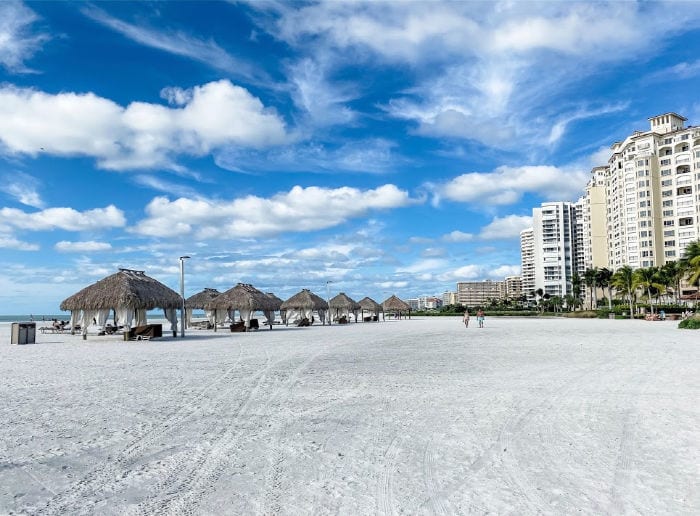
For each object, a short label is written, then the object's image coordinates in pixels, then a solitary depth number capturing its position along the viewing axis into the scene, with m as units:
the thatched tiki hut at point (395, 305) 57.69
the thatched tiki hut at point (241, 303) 31.16
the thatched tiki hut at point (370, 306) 50.86
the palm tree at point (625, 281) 56.06
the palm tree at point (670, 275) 56.97
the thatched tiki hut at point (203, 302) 32.78
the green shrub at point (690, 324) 26.64
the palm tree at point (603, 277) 70.94
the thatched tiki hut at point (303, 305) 38.06
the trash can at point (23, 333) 21.11
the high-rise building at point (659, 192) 73.12
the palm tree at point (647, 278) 53.22
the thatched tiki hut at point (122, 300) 22.59
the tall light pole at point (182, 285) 25.22
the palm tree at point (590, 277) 72.00
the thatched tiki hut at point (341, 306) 45.09
